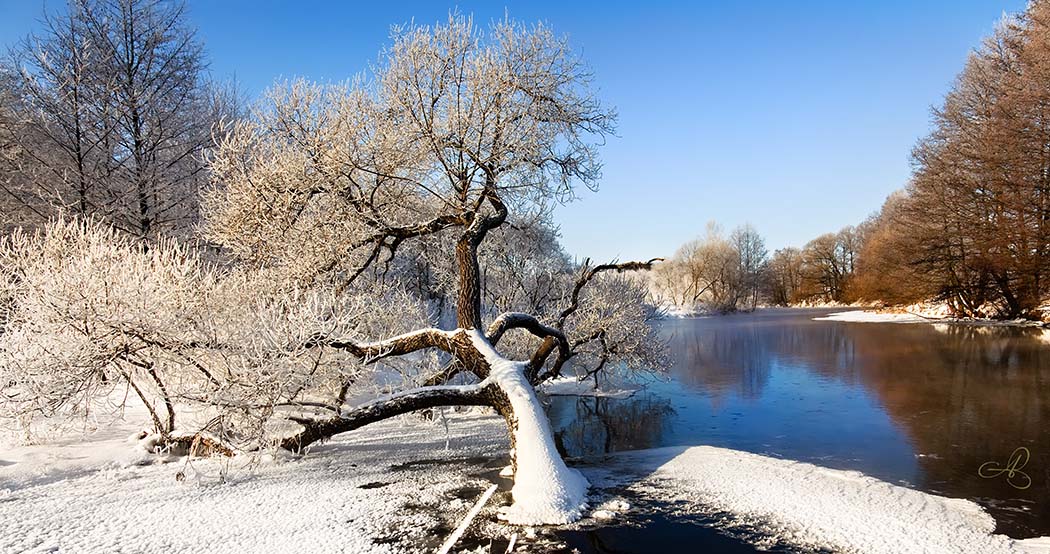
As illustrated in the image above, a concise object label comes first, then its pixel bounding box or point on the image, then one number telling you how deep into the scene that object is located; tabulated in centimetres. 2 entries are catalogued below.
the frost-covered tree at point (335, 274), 740
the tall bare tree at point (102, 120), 1476
